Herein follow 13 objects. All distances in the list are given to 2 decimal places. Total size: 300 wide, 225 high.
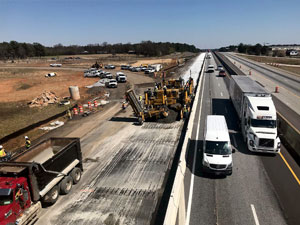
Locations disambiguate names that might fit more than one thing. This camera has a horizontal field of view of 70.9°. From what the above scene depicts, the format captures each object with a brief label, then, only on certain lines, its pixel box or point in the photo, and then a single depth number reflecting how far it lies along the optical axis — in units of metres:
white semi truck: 15.64
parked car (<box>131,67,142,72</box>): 71.28
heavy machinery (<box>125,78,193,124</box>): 24.00
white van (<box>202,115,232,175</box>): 13.18
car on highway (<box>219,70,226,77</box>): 54.50
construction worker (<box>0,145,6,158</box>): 16.05
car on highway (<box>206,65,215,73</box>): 63.82
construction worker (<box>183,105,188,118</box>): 25.32
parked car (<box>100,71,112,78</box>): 57.58
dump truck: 9.27
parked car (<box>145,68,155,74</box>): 65.19
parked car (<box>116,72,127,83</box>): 52.16
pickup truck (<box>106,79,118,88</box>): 46.53
